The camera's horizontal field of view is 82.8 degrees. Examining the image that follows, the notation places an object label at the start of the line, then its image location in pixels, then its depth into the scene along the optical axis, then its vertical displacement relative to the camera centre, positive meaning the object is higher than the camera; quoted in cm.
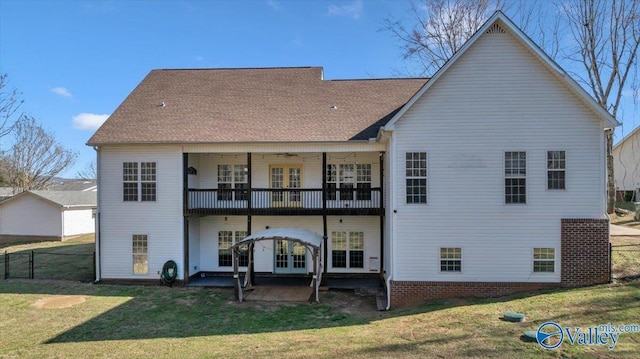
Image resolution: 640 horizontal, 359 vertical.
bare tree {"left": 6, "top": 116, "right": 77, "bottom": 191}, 4450 +363
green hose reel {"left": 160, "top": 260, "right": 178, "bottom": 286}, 1532 -357
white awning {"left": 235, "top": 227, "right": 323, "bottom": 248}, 1378 -189
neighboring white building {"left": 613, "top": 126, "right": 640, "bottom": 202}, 3631 +225
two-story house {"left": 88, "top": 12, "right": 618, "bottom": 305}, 1228 +54
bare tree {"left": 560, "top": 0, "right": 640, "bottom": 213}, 2314 +819
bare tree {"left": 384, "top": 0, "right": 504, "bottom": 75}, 2602 +1137
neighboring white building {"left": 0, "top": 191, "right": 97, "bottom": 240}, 2858 -205
